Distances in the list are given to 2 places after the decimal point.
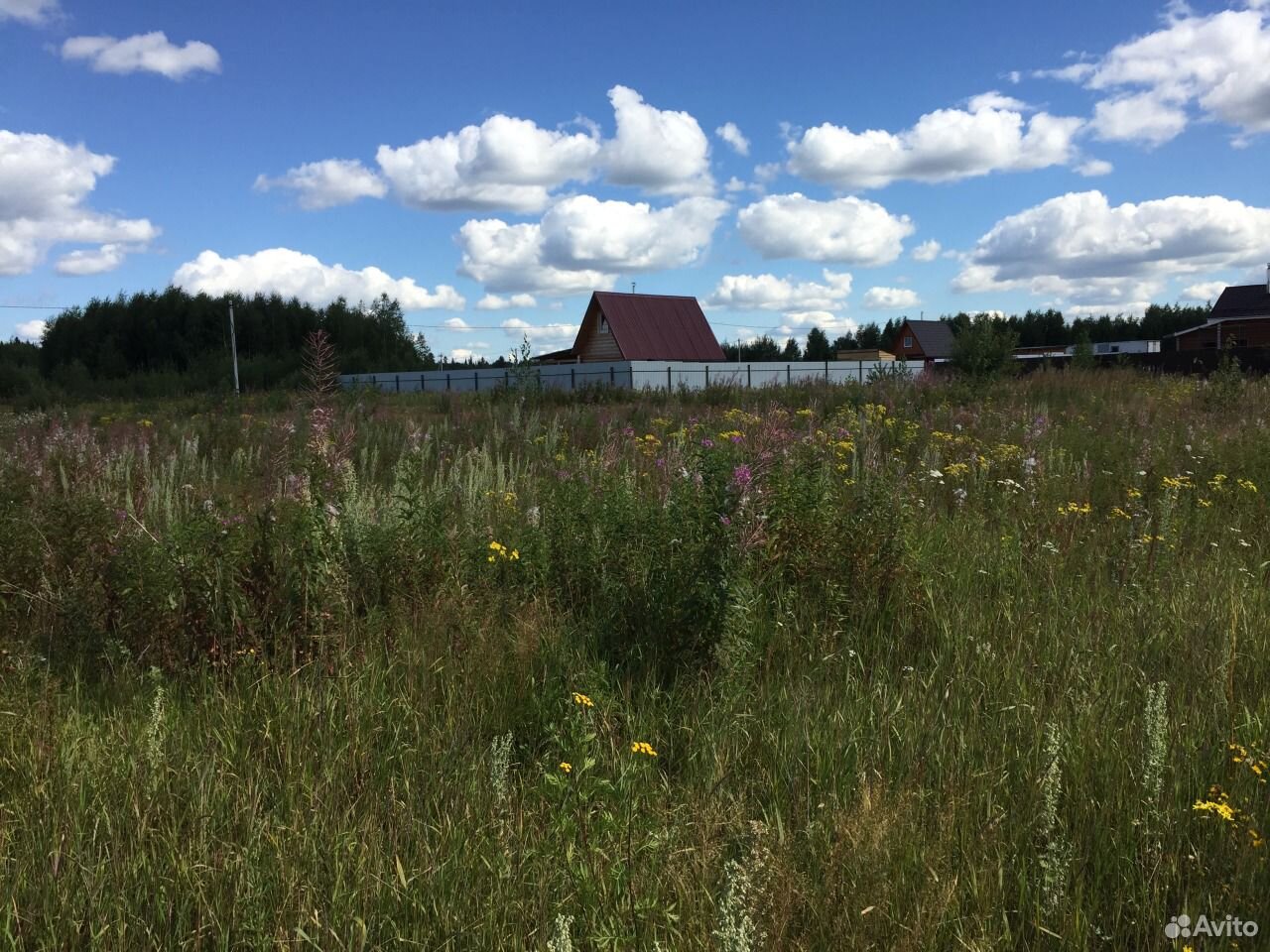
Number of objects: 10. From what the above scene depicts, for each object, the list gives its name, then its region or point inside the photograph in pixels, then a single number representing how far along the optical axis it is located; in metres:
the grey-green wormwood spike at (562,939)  1.42
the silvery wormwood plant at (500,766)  2.05
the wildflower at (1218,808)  2.01
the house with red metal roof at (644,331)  40.34
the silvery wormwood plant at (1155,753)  2.11
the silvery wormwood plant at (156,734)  2.35
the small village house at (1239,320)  46.47
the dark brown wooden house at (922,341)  65.69
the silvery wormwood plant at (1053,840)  1.87
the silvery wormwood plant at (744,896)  1.41
